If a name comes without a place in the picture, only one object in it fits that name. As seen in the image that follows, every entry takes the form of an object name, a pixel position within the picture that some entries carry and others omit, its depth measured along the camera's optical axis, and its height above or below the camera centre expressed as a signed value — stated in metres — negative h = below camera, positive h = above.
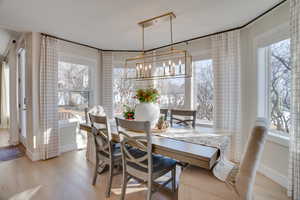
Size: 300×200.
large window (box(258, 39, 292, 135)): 2.24 +0.21
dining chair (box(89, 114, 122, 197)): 1.87 -0.64
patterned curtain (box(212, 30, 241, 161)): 2.83 +0.24
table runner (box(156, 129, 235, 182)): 1.50 -0.47
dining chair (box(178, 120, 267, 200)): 1.21 -0.77
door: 3.58 +0.15
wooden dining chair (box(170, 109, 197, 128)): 2.60 -0.30
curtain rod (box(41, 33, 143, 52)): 3.04 +1.27
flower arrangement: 2.17 +0.03
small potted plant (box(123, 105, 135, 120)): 2.44 -0.26
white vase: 2.12 -0.20
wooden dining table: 1.29 -0.49
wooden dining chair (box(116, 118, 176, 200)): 1.49 -0.72
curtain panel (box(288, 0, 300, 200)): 1.71 -0.13
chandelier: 2.34 +0.90
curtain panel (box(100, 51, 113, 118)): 4.11 +0.42
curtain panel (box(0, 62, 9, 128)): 5.45 -0.06
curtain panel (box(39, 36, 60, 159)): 2.98 -0.02
